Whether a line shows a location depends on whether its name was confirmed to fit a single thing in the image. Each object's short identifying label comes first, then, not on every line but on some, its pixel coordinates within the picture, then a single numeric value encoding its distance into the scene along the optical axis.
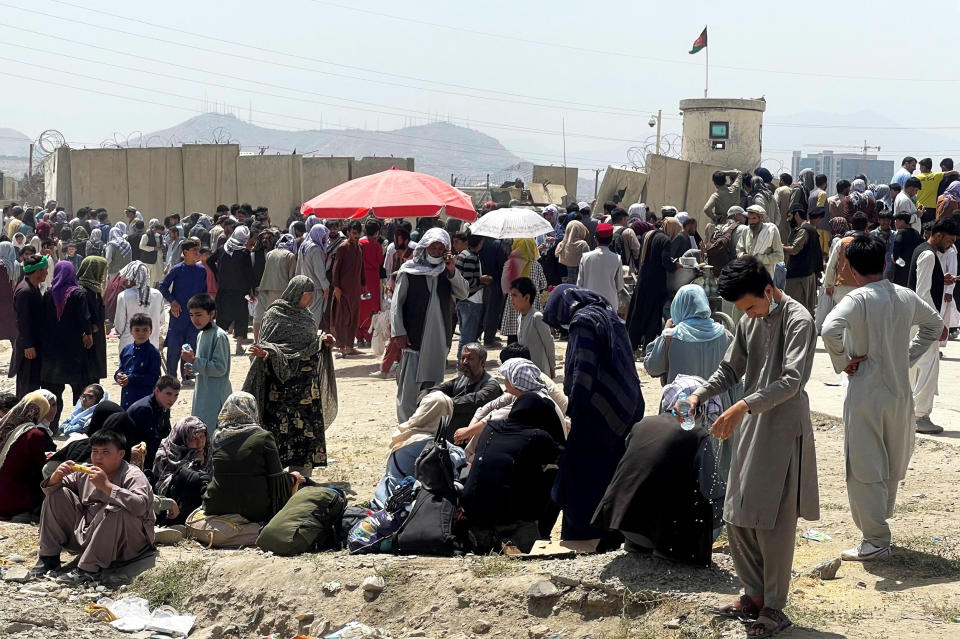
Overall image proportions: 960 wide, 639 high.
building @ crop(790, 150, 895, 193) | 89.42
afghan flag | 33.44
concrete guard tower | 26.23
